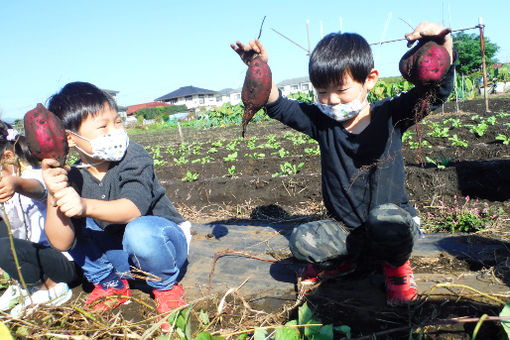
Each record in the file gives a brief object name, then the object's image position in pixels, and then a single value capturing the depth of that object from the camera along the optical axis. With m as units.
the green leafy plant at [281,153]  6.38
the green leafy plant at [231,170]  5.76
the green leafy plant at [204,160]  6.92
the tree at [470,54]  38.78
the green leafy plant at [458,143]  5.00
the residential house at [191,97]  74.31
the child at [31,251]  2.10
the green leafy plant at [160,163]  7.85
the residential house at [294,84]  70.31
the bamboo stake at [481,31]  7.80
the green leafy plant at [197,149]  9.20
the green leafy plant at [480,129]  5.93
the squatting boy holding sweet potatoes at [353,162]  1.76
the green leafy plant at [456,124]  7.07
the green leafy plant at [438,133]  6.14
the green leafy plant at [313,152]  5.72
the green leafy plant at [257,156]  6.70
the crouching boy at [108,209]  1.78
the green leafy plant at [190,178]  5.67
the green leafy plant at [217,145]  9.96
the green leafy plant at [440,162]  3.82
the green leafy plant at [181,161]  7.28
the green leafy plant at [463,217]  2.66
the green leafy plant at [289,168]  5.12
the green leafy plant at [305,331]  1.43
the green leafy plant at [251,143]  8.18
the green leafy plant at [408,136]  6.05
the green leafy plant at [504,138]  4.88
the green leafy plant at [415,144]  5.25
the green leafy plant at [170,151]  9.96
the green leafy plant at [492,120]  6.82
